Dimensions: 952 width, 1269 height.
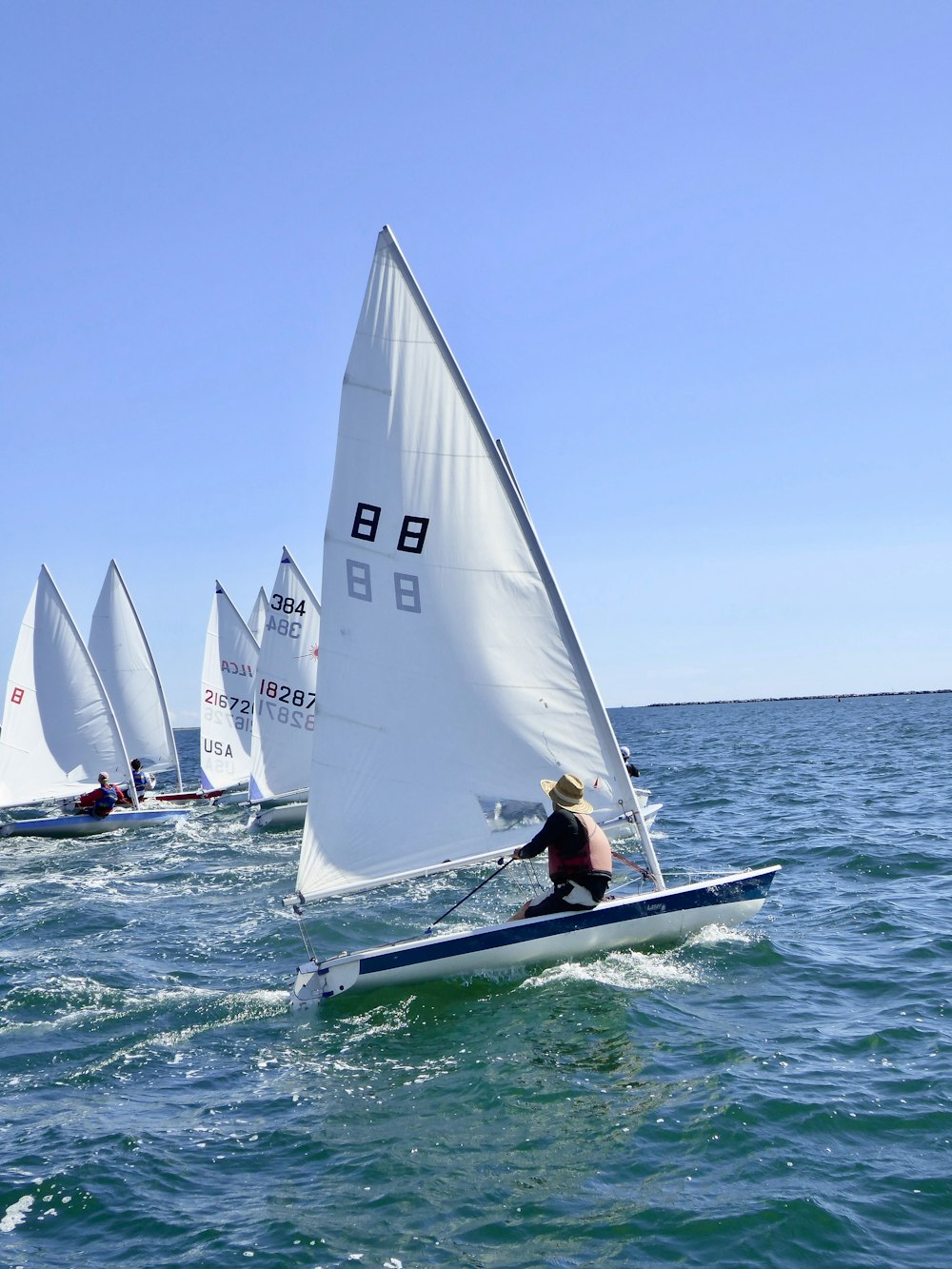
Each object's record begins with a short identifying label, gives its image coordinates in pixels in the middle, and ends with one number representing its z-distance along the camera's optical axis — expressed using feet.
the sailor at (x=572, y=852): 34.30
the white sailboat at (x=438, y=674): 35.40
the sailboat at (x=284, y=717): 82.74
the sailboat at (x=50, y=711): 89.81
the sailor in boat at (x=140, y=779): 101.24
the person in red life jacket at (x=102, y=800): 86.48
